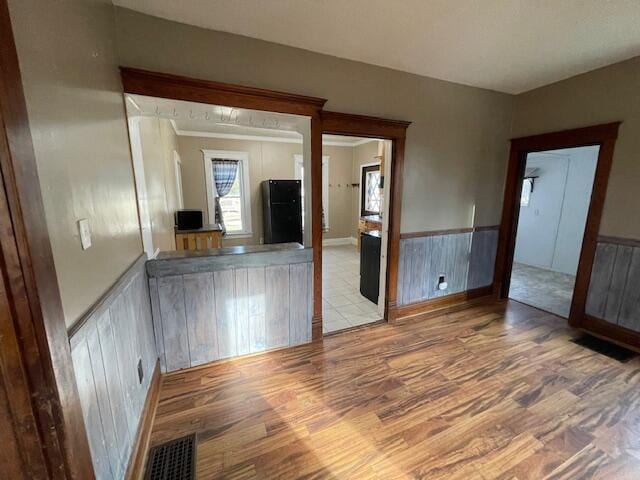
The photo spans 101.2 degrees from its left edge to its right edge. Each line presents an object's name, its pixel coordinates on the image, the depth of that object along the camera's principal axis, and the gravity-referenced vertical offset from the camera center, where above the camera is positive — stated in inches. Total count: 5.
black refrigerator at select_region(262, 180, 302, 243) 202.2 -11.1
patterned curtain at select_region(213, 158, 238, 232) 212.1 +15.0
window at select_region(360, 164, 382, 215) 244.1 +5.3
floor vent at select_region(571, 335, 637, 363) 91.9 -54.9
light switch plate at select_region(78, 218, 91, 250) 39.7 -5.7
